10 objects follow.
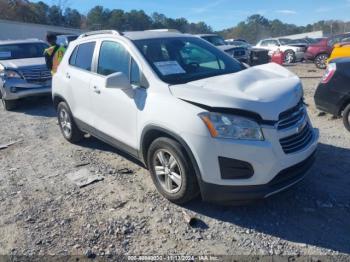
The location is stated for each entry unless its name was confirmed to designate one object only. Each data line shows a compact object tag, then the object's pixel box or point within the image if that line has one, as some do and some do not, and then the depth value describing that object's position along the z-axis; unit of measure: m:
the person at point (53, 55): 8.43
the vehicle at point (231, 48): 15.01
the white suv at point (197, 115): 3.16
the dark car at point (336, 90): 5.72
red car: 16.16
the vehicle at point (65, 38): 15.89
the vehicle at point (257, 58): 6.93
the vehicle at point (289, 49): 20.02
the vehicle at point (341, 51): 8.21
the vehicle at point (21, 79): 8.86
